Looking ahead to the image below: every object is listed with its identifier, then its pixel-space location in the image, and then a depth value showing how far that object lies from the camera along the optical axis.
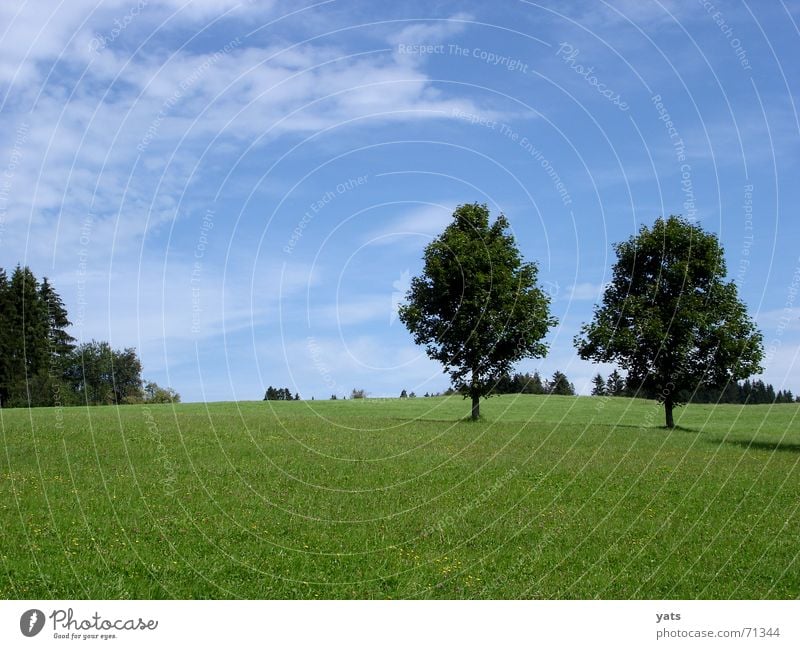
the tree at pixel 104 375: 98.38
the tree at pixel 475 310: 53.00
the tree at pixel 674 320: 52.66
